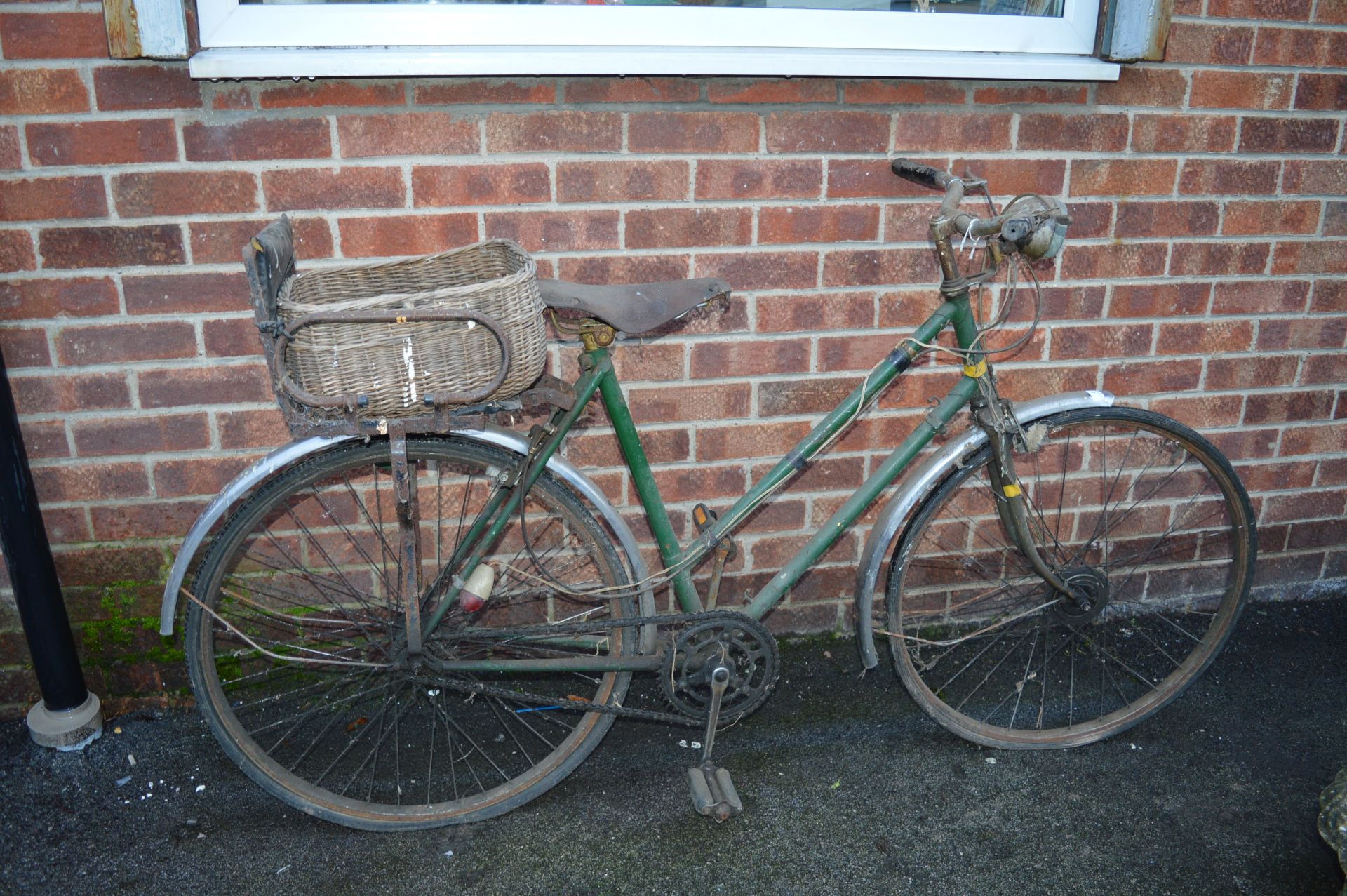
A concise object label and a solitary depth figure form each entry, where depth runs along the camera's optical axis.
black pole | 2.63
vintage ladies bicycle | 2.50
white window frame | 2.58
